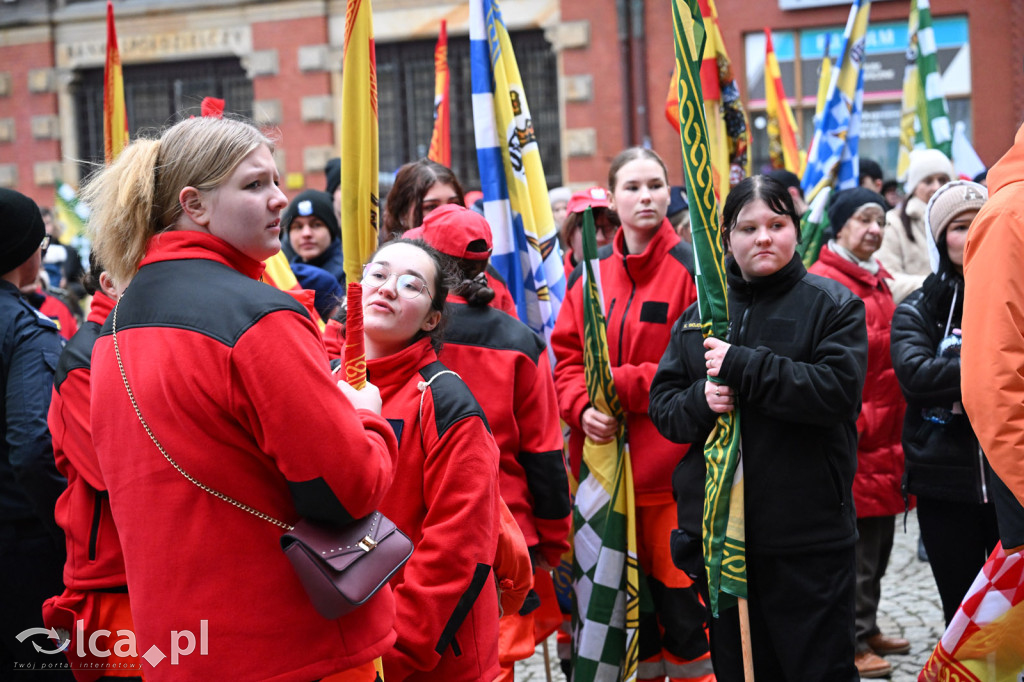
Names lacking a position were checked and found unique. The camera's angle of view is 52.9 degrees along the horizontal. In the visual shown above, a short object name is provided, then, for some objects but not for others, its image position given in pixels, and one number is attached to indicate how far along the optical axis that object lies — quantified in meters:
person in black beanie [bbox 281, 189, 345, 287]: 5.75
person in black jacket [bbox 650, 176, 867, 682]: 3.06
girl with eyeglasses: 2.52
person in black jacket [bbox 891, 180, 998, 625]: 3.69
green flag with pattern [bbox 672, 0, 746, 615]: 3.11
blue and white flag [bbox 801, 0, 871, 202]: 6.01
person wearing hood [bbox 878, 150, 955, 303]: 6.22
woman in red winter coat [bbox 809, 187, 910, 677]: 4.64
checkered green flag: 3.67
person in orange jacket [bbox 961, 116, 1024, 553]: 2.47
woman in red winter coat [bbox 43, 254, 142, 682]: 2.86
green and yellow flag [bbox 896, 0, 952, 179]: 6.40
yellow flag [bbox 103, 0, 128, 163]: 4.75
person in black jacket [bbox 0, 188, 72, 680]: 3.27
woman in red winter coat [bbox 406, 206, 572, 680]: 3.49
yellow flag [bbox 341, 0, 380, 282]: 2.52
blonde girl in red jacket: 1.95
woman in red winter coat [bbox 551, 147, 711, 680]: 3.84
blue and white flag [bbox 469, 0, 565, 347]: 4.46
